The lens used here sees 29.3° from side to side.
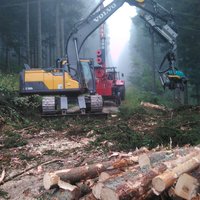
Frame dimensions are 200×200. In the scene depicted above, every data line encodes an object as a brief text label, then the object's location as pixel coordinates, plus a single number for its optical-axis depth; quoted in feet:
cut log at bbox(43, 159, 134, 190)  20.02
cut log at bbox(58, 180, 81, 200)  19.03
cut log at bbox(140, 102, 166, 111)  66.13
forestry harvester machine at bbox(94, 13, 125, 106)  81.30
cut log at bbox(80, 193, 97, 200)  18.29
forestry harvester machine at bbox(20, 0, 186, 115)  51.34
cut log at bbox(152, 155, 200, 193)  16.49
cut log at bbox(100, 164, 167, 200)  16.60
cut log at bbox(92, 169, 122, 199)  17.62
